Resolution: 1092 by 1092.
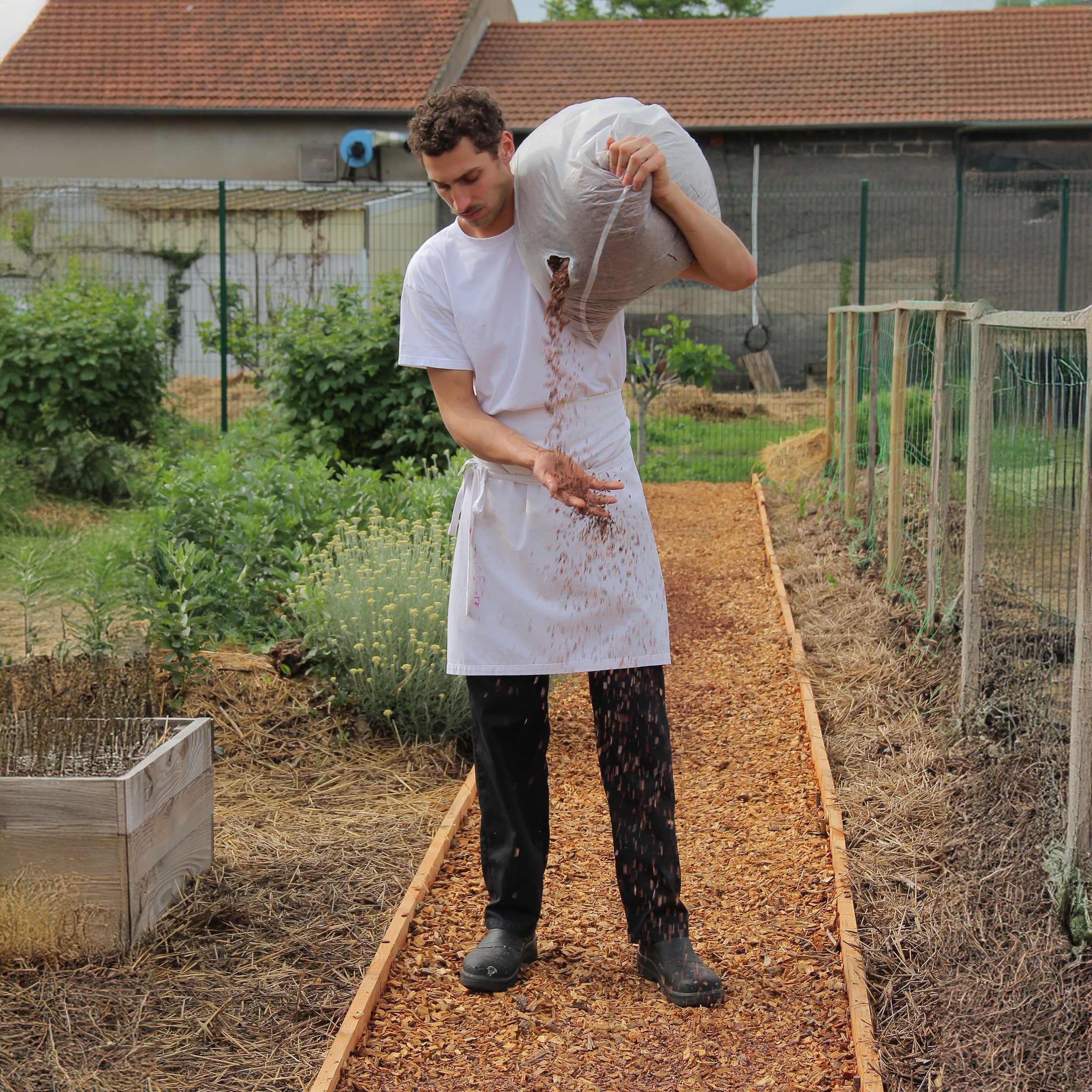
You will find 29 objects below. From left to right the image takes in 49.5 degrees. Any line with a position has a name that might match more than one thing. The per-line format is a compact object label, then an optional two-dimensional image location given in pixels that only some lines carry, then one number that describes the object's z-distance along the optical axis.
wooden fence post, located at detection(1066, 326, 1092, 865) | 2.87
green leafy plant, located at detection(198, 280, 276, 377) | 12.19
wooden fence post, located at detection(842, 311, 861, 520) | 7.93
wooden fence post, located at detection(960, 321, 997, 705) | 4.20
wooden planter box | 2.94
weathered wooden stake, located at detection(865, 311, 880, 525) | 6.62
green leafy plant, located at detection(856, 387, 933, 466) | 6.39
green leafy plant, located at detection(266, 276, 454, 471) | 8.41
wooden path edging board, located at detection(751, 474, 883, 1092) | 2.48
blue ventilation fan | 17.84
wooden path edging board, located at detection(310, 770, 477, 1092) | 2.52
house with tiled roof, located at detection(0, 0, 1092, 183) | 18.02
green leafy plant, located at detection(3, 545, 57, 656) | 4.79
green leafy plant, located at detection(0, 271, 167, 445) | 9.77
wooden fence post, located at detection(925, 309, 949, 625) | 5.09
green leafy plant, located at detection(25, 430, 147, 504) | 9.37
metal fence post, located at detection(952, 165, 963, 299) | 14.04
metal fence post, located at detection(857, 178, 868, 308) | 12.67
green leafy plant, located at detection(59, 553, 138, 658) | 4.66
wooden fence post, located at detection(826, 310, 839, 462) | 10.01
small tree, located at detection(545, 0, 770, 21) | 33.28
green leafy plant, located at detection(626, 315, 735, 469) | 10.48
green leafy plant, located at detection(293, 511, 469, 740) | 4.61
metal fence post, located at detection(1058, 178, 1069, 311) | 13.92
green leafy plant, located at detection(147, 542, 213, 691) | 4.67
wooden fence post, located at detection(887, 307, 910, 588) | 5.97
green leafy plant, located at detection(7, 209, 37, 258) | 13.51
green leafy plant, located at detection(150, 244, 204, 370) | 11.73
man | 2.65
